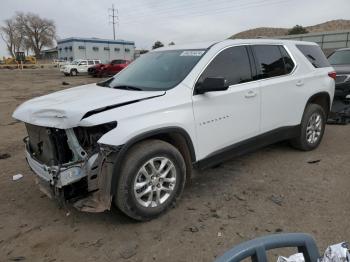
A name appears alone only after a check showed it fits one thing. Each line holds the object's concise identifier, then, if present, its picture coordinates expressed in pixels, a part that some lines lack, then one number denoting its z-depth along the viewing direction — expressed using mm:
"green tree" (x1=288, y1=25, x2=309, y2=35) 52719
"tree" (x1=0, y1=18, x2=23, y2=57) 86988
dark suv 8156
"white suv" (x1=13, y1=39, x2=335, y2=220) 3160
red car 29266
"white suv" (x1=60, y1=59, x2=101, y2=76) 33500
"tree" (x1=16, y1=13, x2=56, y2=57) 88438
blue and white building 73062
